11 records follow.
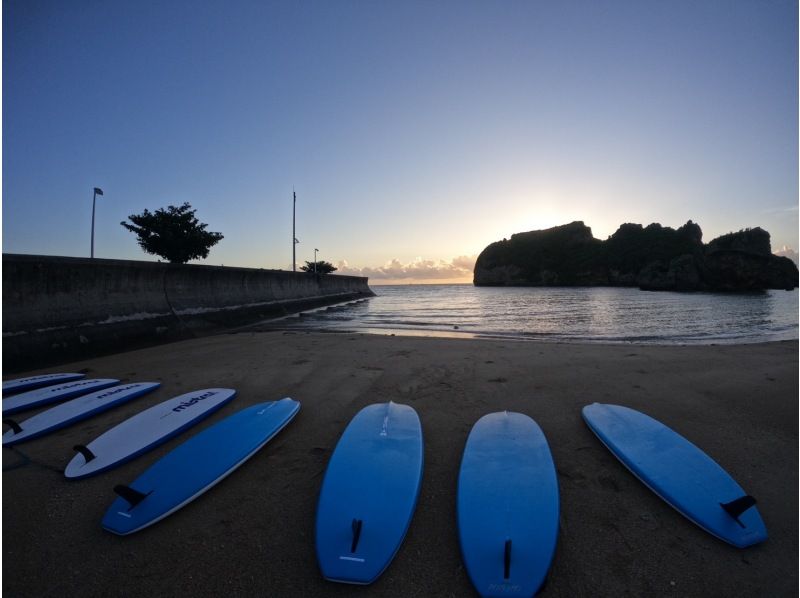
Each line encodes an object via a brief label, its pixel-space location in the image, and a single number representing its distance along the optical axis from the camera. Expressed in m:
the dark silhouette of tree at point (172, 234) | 22.12
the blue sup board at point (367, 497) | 1.61
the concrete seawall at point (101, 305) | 5.18
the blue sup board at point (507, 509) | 1.55
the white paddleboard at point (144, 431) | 2.42
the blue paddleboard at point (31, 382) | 4.11
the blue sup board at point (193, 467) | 1.90
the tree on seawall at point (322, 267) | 39.81
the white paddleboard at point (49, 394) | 3.56
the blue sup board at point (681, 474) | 1.80
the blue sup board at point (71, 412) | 2.93
